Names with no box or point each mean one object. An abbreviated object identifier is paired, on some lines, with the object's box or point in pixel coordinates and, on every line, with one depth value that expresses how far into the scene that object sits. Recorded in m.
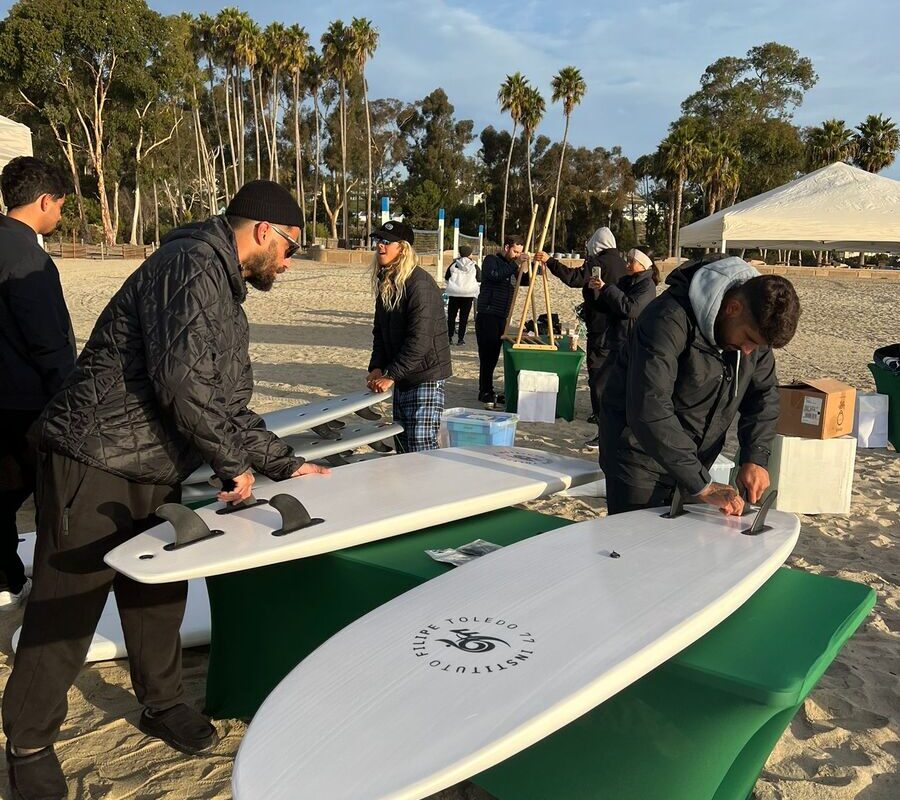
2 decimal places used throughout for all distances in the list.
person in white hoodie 11.94
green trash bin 6.47
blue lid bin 5.07
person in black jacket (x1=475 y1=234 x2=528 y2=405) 7.46
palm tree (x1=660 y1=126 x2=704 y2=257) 42.22
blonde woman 3.86
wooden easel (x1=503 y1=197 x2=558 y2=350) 7.05
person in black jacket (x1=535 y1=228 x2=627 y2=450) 6.39
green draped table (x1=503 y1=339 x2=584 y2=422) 7.04
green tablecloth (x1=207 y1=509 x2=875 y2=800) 1.64
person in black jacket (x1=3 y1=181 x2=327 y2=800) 1.94
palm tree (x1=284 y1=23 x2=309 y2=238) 43.06
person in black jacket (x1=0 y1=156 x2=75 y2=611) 3.00
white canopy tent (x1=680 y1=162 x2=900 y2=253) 7.90
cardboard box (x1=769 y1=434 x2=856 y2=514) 4.85
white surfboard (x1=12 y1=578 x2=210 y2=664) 3.00
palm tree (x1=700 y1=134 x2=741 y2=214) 42.56
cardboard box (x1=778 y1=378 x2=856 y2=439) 4.83
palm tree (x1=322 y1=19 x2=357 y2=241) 42.72
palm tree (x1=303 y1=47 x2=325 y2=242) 47.44
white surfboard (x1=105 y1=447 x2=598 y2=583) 1.97
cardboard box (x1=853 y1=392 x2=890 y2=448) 6.54
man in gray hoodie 2.26
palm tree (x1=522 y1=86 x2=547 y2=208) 47.69
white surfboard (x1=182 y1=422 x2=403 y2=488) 4.11
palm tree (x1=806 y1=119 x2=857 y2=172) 38.44
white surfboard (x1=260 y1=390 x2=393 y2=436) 4.20
